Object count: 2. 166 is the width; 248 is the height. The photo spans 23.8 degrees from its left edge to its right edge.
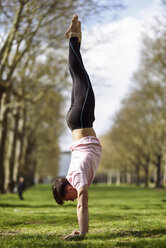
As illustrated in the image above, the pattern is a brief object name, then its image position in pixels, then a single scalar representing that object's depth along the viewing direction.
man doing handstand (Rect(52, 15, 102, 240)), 6.00
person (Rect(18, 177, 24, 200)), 21.14
